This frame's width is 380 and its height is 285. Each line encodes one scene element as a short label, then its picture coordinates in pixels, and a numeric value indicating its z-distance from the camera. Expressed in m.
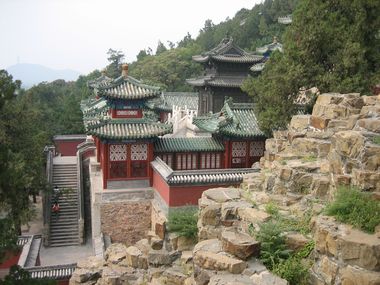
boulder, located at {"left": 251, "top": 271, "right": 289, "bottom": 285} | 7.51
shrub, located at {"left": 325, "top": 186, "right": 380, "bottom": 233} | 7.52
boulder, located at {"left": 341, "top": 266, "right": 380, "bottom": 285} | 6.87
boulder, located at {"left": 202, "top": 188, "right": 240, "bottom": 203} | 11.35
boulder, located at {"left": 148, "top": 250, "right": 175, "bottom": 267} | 11.97
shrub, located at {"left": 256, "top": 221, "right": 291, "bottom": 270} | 8.41
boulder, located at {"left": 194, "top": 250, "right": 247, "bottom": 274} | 8.10
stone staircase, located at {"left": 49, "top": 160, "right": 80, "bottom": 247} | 20.97
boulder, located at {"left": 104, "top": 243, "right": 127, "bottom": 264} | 13.38
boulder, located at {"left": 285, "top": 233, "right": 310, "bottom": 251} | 8.73
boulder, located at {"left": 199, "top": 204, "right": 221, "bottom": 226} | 10.73
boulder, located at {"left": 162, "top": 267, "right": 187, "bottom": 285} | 10.52
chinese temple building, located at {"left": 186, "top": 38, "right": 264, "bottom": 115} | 27.61
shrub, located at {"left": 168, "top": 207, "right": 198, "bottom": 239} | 13.32
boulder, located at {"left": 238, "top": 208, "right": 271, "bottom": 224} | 9.53
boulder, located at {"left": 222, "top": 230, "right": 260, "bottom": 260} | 8.41
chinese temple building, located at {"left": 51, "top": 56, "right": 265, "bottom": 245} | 17.33
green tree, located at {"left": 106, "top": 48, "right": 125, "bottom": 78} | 84.29
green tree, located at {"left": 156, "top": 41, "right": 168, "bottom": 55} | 106.46
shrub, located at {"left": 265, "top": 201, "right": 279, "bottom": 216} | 9.88
